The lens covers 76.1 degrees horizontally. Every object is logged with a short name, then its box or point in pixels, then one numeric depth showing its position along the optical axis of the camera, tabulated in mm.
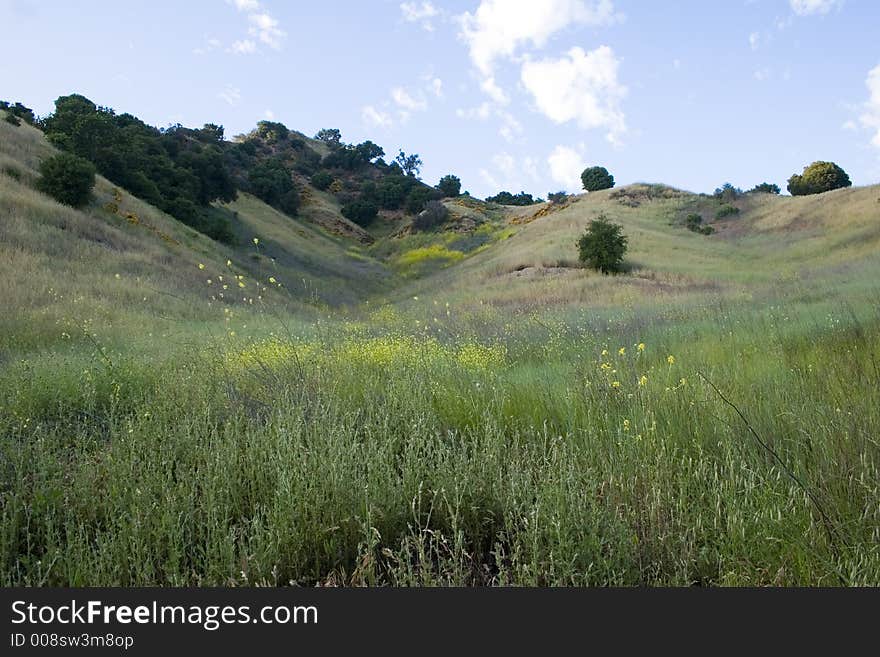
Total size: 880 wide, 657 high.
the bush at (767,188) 60312
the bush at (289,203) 56091
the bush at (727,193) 50288
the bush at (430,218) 55469
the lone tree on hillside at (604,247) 26406
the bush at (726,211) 46031
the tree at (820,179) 53938
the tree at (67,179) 21016
